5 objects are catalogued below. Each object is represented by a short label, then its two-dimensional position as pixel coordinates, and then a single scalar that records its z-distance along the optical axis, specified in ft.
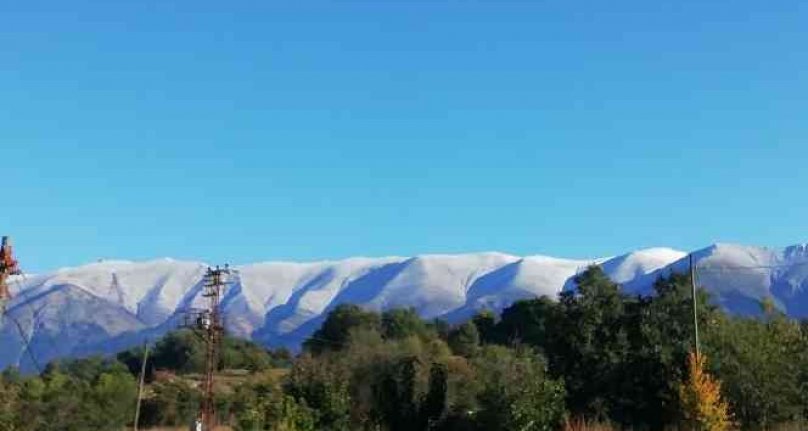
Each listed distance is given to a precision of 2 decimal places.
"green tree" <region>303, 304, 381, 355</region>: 311.39
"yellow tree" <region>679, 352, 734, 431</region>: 109.19
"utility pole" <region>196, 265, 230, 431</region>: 153.53
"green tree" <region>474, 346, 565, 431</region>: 122.62
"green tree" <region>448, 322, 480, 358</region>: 286.13
